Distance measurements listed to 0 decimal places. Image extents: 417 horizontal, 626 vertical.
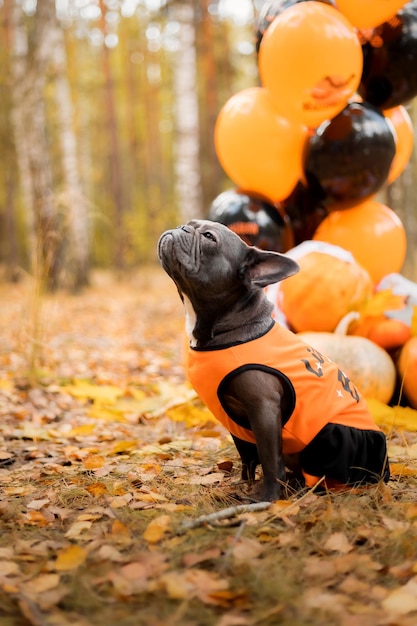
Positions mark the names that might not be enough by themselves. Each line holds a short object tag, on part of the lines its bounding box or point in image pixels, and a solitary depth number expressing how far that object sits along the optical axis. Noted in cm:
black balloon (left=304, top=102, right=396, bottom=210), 417
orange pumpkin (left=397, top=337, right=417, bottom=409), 382
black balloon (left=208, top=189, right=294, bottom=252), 438
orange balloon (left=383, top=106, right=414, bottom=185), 469
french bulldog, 235
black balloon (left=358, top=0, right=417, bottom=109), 427
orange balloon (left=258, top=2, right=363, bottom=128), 394
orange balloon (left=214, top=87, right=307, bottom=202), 442
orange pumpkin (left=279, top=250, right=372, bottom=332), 406
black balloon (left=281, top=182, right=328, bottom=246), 471
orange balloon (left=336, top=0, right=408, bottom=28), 420
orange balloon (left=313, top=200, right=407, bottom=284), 445
